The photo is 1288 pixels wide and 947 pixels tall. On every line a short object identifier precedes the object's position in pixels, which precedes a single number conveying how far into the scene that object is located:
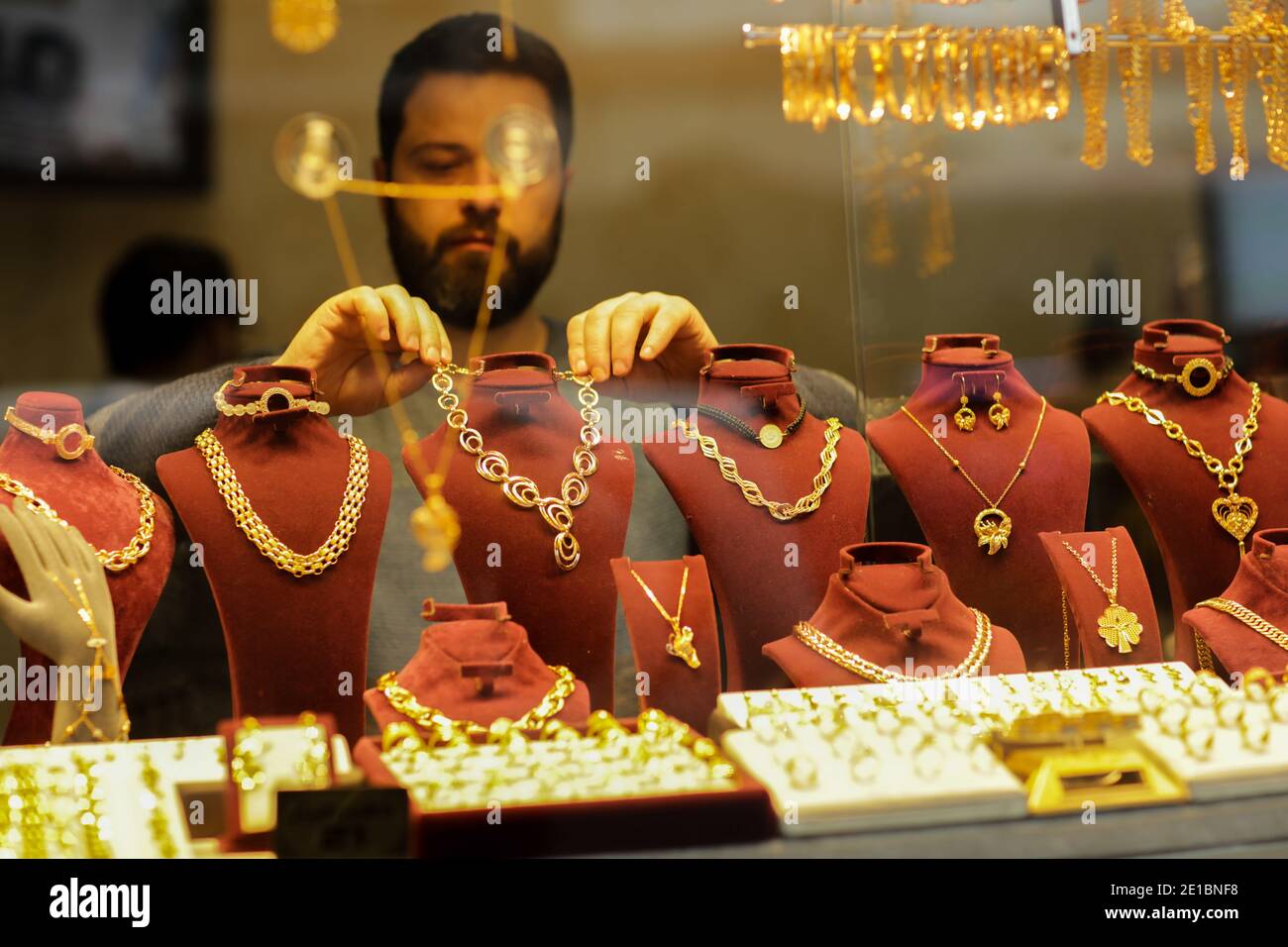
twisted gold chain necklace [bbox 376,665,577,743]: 1.61
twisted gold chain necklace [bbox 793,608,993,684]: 1.76
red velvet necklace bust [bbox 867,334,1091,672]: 2.11
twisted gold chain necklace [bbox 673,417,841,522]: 2.00
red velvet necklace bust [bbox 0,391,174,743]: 1.70
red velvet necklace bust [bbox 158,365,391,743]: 1.78
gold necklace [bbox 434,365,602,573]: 1.94
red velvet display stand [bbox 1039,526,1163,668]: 1.96
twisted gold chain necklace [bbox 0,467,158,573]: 1.71
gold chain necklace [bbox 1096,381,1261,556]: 2.16
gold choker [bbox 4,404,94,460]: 1.71
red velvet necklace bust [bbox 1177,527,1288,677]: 1.89
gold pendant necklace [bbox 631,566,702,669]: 1.81
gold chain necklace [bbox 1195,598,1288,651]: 1.89
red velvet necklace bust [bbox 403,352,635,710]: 1.91
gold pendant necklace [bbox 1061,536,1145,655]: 1.96
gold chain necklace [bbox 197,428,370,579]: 1.78
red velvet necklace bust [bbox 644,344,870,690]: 1.96
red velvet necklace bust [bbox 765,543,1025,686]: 1.77
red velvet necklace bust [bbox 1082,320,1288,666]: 2.16
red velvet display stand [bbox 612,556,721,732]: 1.80
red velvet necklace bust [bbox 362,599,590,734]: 1.66
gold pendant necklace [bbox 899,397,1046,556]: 2.13
